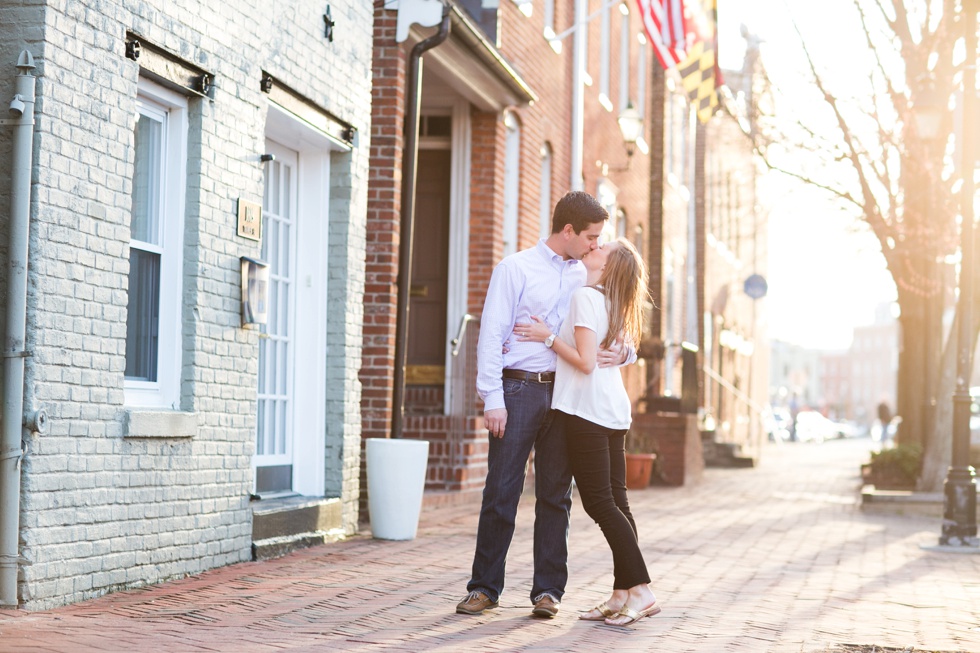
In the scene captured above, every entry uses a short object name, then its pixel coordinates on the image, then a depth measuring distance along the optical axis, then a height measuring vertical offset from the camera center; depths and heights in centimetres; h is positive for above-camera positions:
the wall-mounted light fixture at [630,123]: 2017 +406
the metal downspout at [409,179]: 1096 +180
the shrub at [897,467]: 1927 -67
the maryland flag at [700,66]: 1922 +468
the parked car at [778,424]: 4888 -34
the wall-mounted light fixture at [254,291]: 845 +68
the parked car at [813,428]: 6328 -56
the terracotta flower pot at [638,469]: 1796 -71
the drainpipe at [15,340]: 618 +26
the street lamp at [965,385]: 1223 +30
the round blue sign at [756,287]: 2914 +259
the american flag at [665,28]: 1775 +483
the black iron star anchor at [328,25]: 971 +259
